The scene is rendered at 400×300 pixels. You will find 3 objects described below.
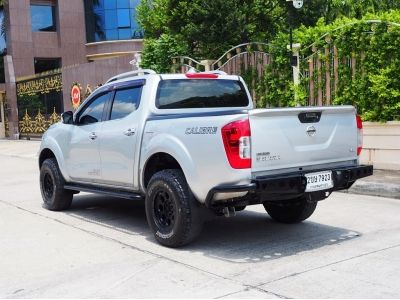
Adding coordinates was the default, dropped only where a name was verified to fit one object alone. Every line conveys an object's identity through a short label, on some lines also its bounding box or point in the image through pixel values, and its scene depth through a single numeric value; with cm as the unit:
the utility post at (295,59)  1147
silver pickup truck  516
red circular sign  2202
